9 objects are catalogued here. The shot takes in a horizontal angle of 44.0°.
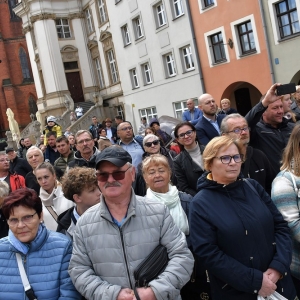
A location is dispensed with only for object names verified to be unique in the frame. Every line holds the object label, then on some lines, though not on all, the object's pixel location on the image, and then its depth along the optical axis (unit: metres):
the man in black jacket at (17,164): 7.61
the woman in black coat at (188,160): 4.58
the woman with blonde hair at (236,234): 2.83
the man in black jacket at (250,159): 3.99
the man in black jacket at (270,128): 4.48
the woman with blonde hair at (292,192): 3.20
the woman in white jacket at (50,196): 4.39
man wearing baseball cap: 2.63
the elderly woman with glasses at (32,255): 2.84
